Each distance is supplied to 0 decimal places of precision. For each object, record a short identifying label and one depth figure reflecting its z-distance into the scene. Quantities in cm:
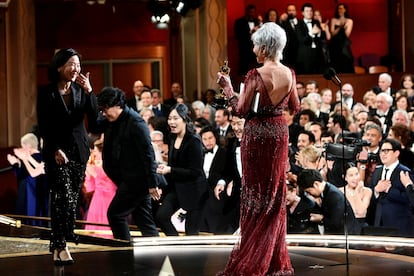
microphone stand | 680
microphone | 688
